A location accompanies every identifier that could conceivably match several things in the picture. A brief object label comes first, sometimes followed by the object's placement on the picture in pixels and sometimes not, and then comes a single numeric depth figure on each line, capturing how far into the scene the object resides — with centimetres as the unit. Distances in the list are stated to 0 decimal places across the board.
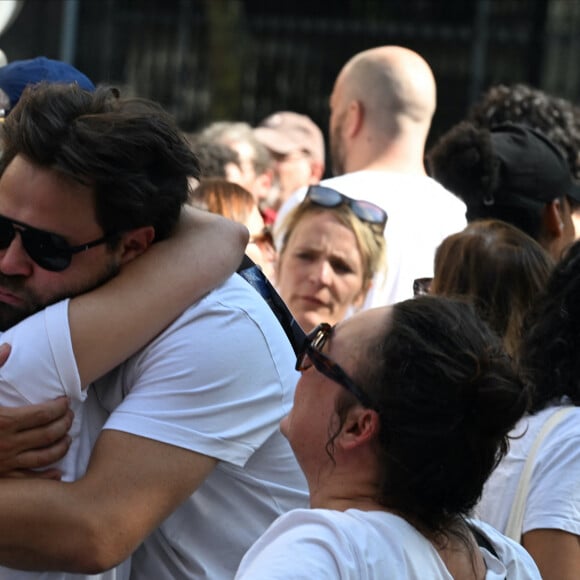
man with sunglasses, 481
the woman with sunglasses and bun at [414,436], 414
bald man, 1023
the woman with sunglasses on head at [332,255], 981
